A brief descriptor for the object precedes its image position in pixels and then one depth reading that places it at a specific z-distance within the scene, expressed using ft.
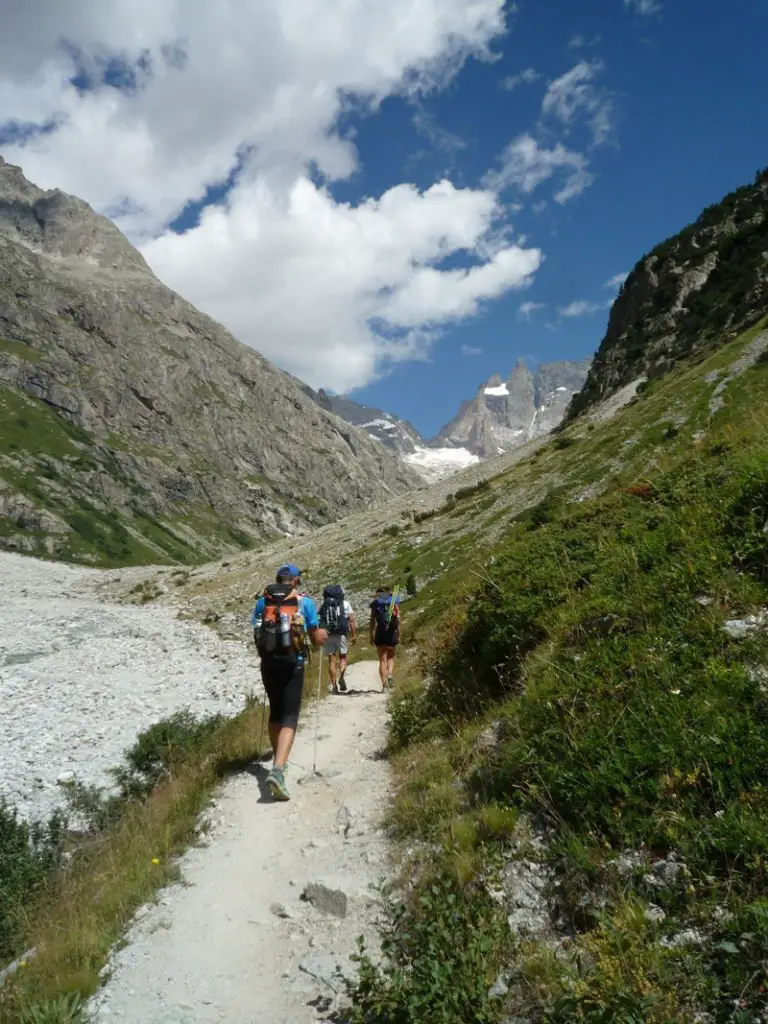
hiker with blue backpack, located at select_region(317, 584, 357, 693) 56.65
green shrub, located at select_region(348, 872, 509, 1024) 14.12
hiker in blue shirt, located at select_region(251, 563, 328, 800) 32.17
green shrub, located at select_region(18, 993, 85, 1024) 16.25
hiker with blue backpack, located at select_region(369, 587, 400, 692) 56.34
